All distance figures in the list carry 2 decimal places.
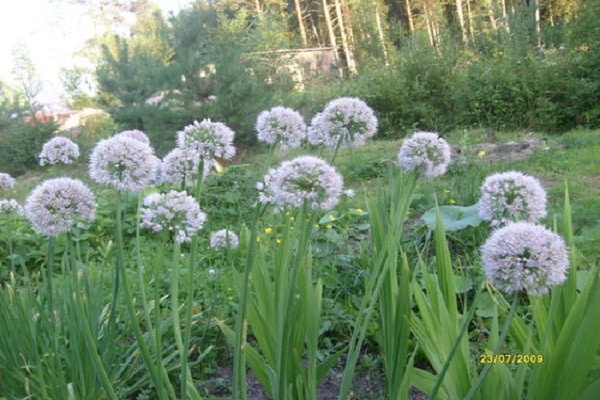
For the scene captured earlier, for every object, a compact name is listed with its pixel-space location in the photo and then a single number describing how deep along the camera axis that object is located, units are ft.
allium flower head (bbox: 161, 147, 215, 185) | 5.56
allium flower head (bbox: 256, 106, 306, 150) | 5.59
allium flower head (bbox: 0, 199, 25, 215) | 9.50
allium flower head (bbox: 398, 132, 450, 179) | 4.70
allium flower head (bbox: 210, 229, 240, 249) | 8.68
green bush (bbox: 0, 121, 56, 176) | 35.88
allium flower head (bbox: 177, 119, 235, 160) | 4.95
